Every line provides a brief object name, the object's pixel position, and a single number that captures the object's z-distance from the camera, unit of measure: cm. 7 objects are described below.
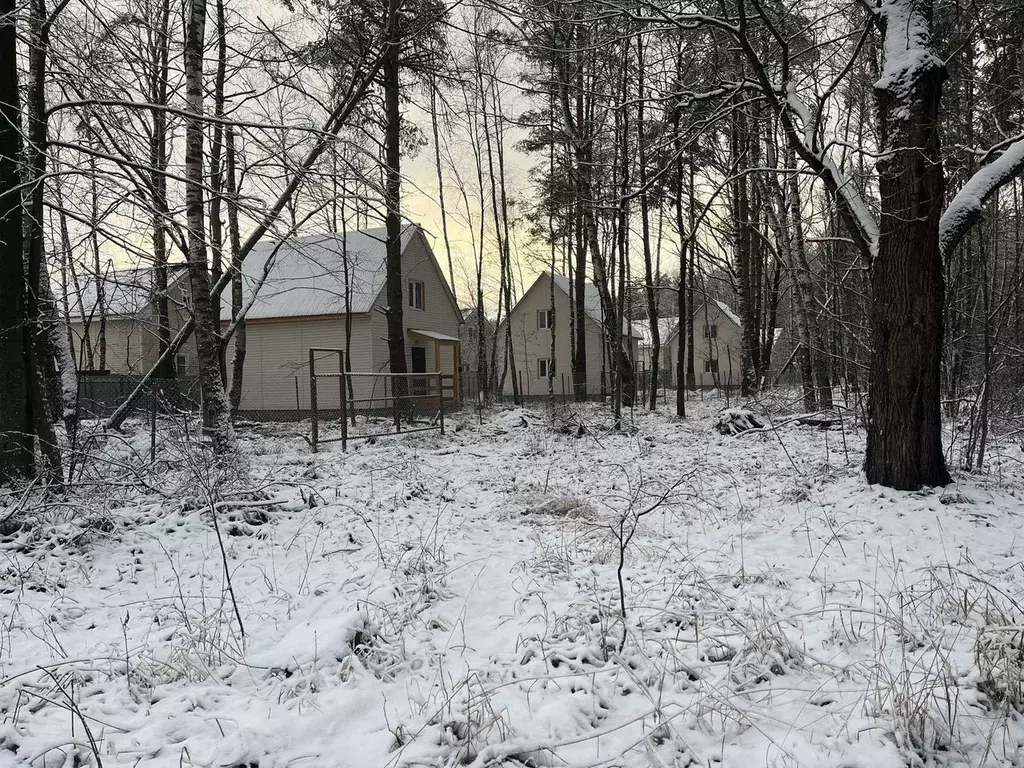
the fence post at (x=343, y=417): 1005
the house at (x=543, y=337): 3662
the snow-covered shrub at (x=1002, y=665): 247
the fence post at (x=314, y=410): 977
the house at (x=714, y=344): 4145
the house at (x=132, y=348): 2458
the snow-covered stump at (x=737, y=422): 1169
